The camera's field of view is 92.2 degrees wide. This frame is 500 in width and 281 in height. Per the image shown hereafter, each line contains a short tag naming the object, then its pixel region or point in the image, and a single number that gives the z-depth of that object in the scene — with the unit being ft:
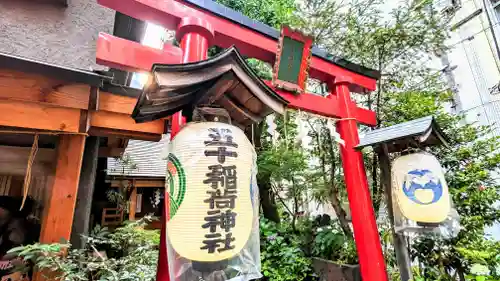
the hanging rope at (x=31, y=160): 8.54
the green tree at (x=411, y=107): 14.78
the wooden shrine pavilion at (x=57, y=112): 8.21
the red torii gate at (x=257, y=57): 9.86
